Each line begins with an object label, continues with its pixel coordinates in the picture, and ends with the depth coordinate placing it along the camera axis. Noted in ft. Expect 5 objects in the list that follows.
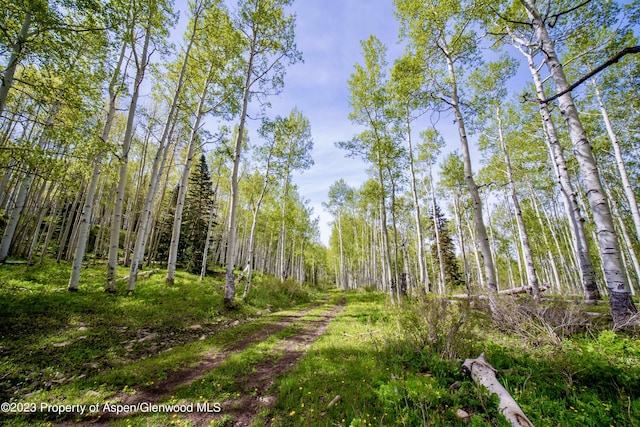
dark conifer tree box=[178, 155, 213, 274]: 58.18
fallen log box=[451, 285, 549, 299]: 27.32
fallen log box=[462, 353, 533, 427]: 7.91
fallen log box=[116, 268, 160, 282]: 31.42
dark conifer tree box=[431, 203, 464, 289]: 77.61
